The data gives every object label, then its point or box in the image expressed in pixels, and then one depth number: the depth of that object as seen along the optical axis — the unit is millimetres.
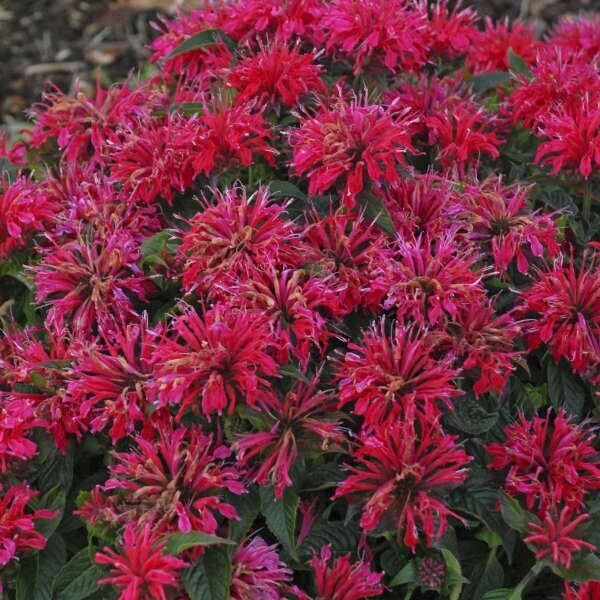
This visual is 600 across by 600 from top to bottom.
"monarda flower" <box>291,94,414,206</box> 983
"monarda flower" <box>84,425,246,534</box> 935
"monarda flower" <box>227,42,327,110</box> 1041
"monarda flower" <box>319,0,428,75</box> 1058
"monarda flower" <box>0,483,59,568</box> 958
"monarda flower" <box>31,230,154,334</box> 992
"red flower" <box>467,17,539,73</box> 1229
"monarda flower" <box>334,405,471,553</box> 938
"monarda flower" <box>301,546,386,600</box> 961
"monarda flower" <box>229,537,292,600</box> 946
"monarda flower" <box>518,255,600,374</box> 974
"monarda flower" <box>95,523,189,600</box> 914
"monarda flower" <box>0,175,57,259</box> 1039
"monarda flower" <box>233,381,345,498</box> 946
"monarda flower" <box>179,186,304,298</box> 967
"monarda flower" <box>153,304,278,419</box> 929
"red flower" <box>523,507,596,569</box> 939
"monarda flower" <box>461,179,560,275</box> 993
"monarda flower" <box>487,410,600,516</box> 964
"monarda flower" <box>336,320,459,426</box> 942
